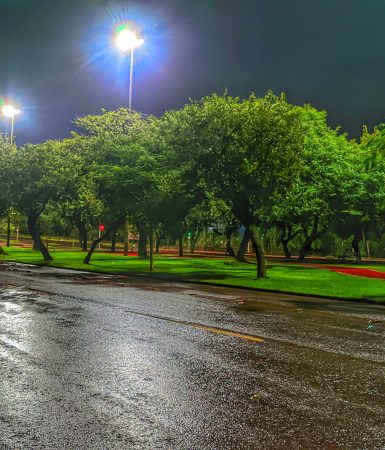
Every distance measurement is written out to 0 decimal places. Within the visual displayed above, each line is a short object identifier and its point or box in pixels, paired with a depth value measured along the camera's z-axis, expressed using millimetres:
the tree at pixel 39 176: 34906
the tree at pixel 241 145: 22266
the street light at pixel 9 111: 55312
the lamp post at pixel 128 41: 39062
